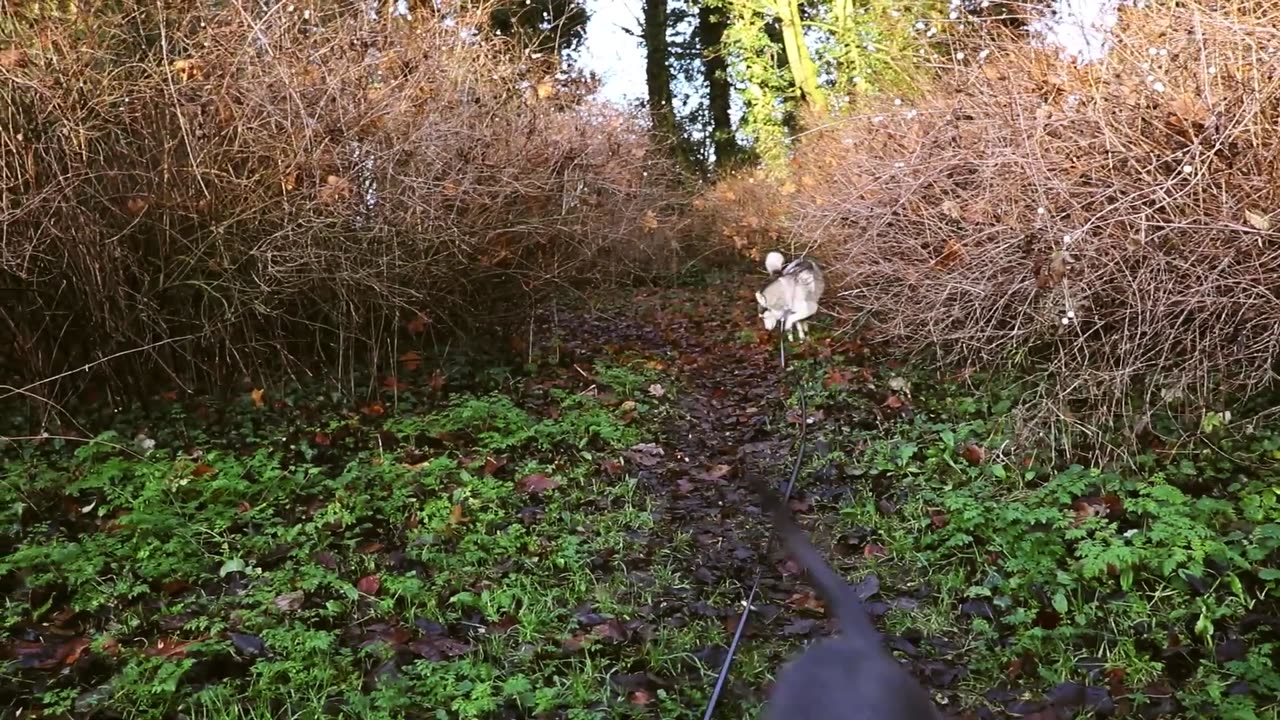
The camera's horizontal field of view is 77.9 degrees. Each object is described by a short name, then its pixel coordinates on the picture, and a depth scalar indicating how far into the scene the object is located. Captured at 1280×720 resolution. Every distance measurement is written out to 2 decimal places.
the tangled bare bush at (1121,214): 3.56
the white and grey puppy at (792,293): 6.02
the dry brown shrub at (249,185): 3.84
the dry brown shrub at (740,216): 11.65
